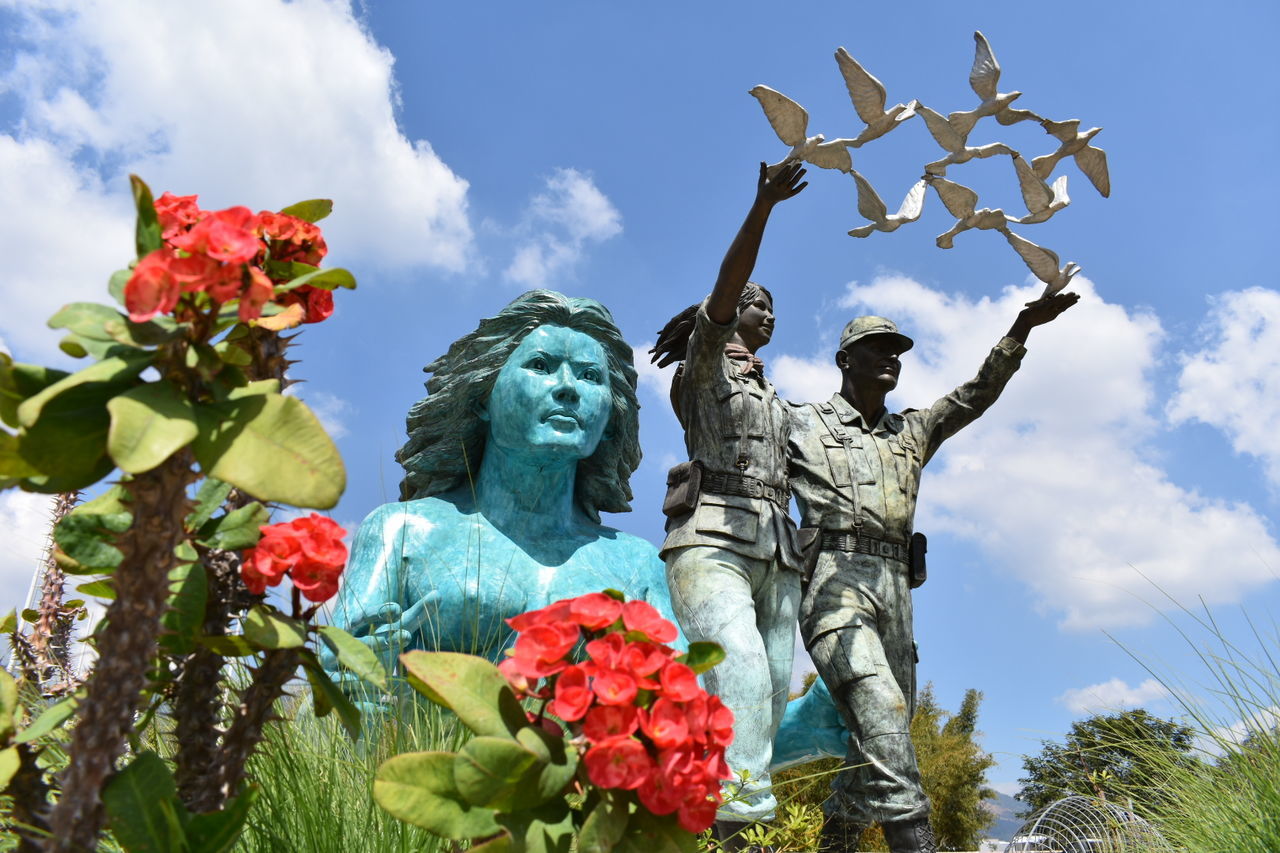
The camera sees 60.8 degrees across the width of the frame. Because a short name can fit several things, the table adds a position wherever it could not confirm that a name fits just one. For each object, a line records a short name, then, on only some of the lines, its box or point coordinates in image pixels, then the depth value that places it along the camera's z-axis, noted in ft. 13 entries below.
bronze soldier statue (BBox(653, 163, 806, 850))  12.02
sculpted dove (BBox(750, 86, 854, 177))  11.73
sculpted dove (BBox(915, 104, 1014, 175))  13.41
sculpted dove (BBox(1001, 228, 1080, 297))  15.07
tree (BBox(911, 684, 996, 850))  51.52
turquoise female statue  13.10
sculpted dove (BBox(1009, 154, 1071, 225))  14.30
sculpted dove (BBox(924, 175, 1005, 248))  14.12
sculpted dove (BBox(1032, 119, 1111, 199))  14.12
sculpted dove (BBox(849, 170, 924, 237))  13.14
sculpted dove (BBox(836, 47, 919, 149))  12.22
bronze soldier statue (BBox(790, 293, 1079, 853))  13.17
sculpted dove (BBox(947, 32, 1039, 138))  13.37
